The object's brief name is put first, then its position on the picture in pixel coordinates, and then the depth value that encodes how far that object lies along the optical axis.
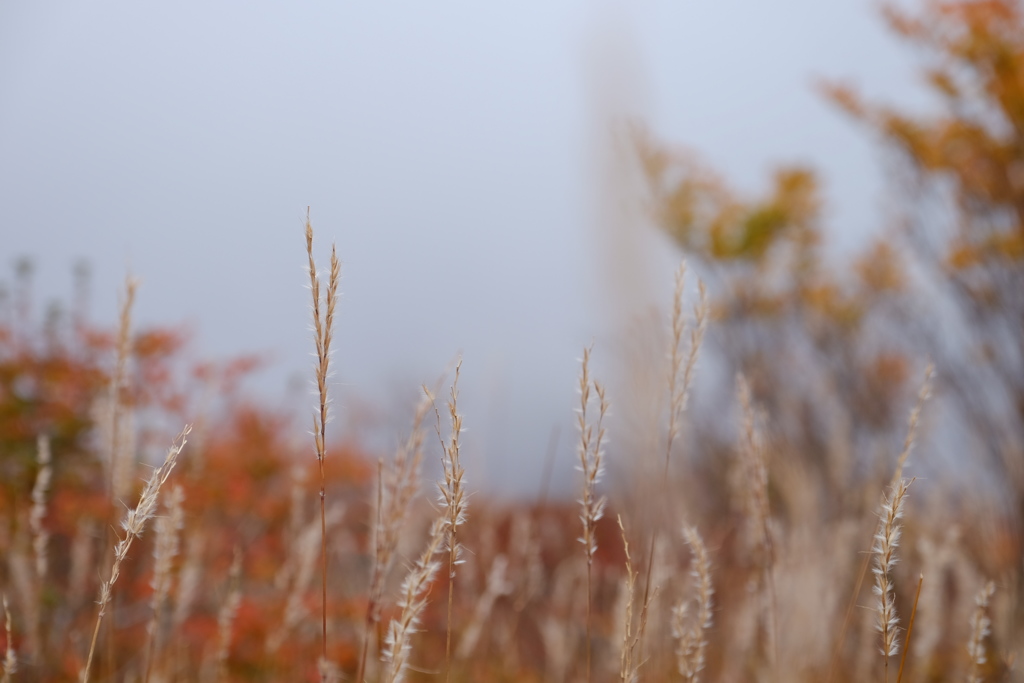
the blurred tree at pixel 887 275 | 4.05
